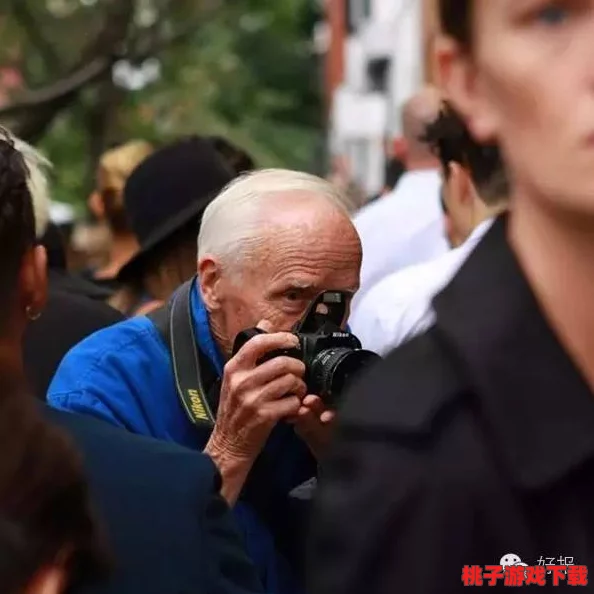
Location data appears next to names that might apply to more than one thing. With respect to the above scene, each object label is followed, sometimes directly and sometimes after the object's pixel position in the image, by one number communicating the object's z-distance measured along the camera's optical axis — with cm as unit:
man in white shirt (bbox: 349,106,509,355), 643
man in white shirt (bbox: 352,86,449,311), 927
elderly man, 511
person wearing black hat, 778
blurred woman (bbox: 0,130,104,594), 251
